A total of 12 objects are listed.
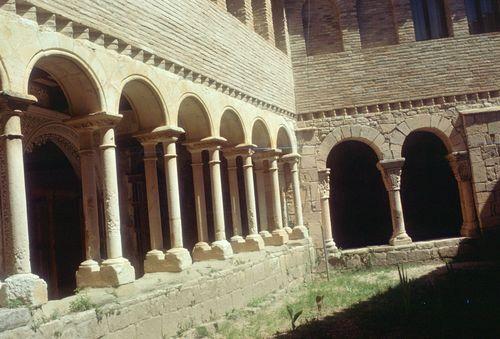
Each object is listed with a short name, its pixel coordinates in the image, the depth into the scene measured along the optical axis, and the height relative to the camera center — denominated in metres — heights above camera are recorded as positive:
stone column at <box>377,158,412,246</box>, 12.16 +0.07
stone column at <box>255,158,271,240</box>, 11.30 +0.31
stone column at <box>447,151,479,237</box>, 12.20 +0.04
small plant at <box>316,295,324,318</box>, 7.52 -1.57
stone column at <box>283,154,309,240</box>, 11.83 +0.07
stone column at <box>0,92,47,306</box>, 4.61 +0.18
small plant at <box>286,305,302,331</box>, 6.37 -1.44
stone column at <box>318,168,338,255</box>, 12.45 +0.07
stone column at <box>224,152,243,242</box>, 9.91 +0.27
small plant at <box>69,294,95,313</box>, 5.02 -0.77
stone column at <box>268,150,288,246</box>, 11.21 +0.28
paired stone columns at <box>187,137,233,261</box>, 8.45 +0.06
